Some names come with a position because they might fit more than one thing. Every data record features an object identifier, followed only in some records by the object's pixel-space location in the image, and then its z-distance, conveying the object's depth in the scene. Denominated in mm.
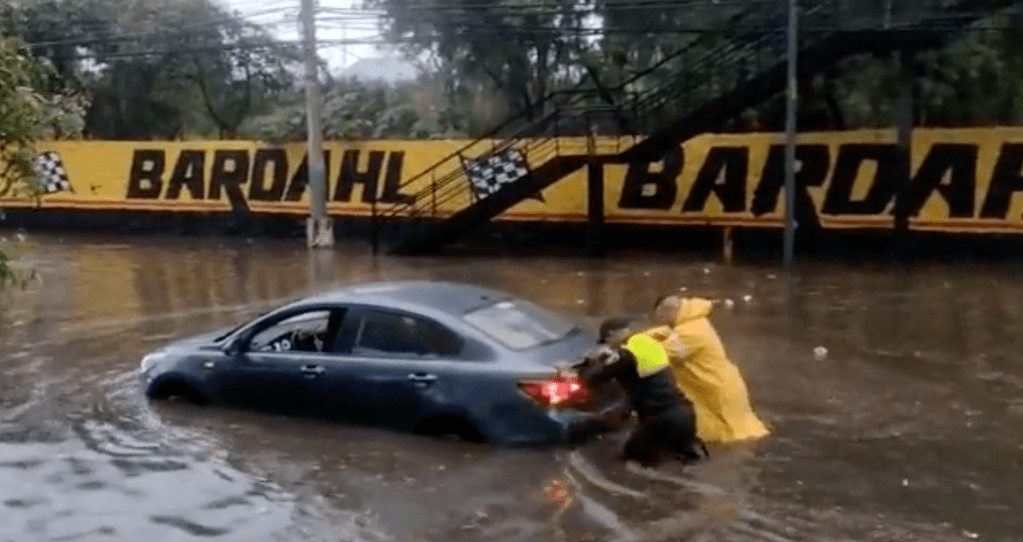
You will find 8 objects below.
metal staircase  27188
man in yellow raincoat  11031
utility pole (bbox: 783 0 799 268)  25797
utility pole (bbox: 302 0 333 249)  31438
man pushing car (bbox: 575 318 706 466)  10414
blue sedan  10914
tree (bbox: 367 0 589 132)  33656
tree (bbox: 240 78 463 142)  35500
